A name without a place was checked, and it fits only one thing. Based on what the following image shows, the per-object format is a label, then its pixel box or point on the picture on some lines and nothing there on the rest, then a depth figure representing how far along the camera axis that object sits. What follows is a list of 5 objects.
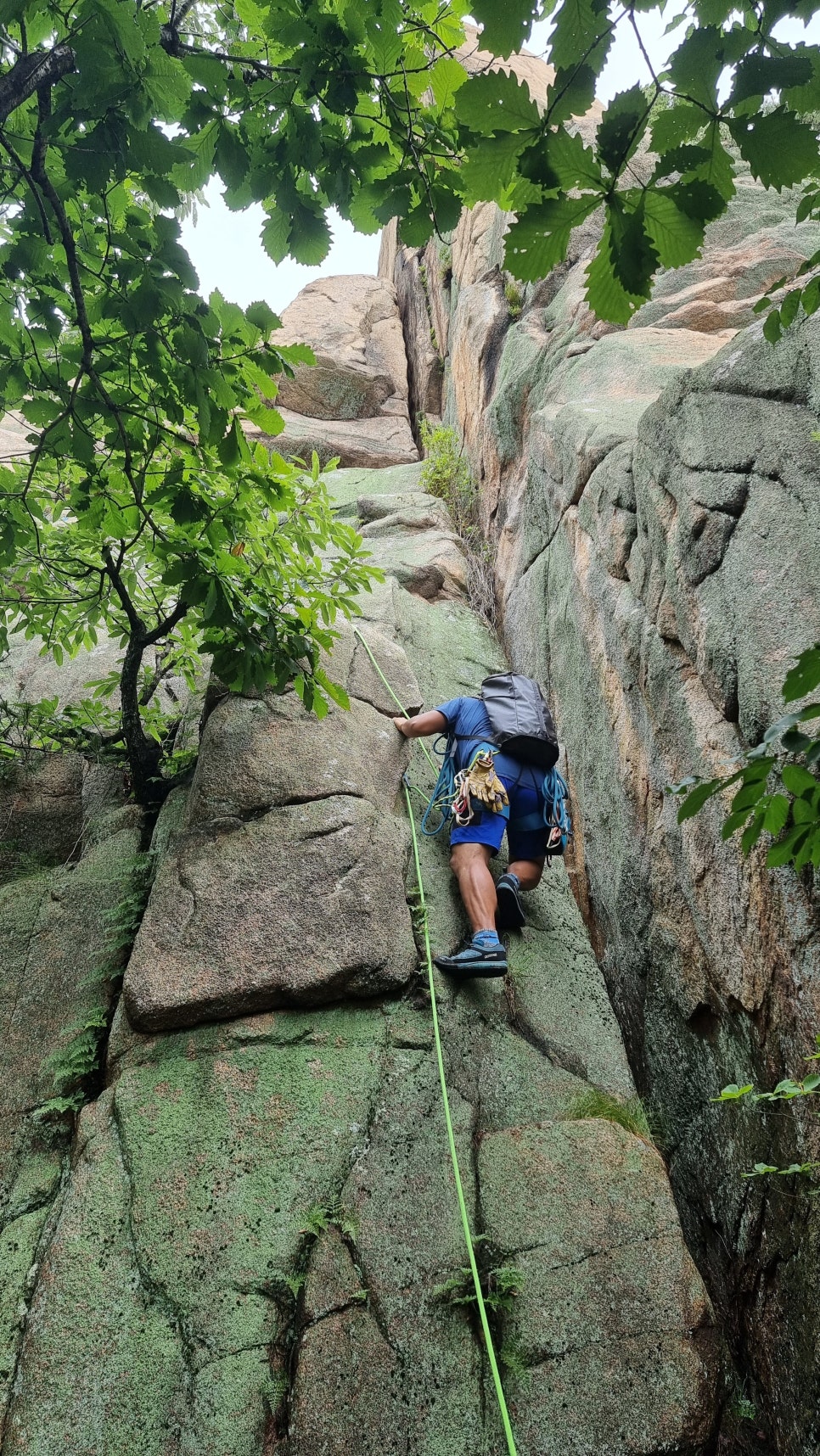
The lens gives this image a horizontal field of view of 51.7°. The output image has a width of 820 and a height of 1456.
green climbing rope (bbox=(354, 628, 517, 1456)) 2.54
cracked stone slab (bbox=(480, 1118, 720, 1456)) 2.81
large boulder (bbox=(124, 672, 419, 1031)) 3.88
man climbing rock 4.70
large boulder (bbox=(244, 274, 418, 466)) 13.75
